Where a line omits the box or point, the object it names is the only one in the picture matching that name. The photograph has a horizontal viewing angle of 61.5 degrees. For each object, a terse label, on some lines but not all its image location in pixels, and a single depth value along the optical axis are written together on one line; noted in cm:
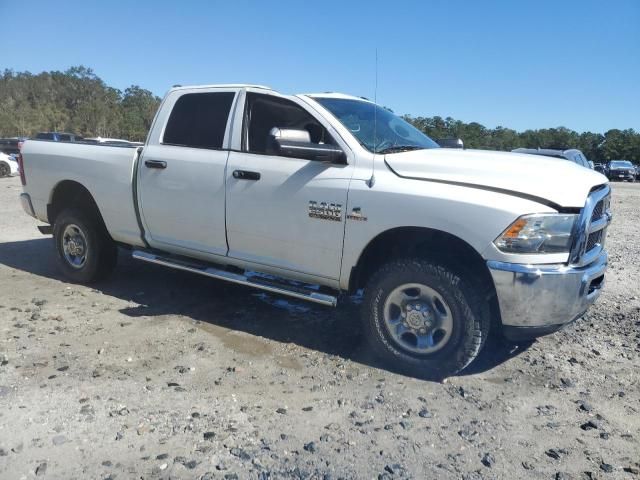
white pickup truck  342
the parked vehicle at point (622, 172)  3809
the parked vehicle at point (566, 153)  1202
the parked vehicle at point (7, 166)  2125
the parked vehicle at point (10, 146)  2944
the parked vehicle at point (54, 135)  2616
